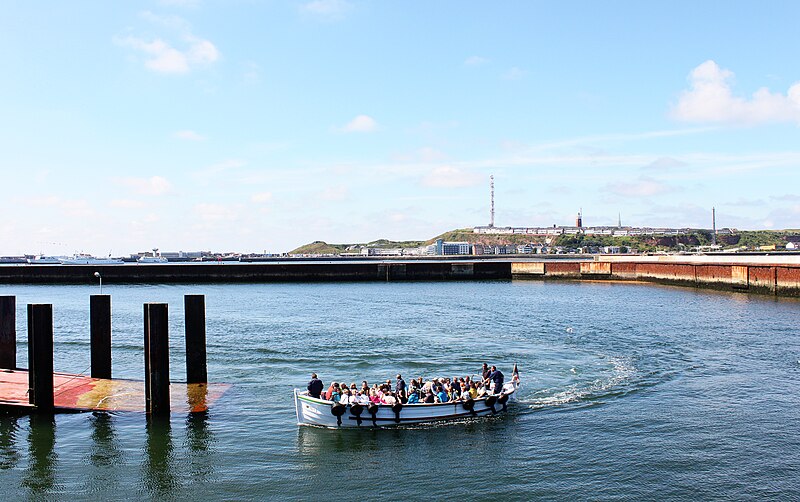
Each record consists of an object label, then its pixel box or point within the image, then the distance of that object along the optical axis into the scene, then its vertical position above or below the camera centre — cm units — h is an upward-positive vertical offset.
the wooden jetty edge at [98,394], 2385 -497
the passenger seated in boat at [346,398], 2284 -479
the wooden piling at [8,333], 2739 -290
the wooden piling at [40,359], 2286 -325
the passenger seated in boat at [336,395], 2298 -472
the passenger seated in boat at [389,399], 2306 -488
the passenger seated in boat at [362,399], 2281 -483
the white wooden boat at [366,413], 2273 -537
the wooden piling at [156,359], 2283 -333
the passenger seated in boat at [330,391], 2325 -462
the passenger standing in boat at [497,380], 2505 -471
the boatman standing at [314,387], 2325 -446
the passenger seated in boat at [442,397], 2383 -501
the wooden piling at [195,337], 2555 -295
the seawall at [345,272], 9644 -215
